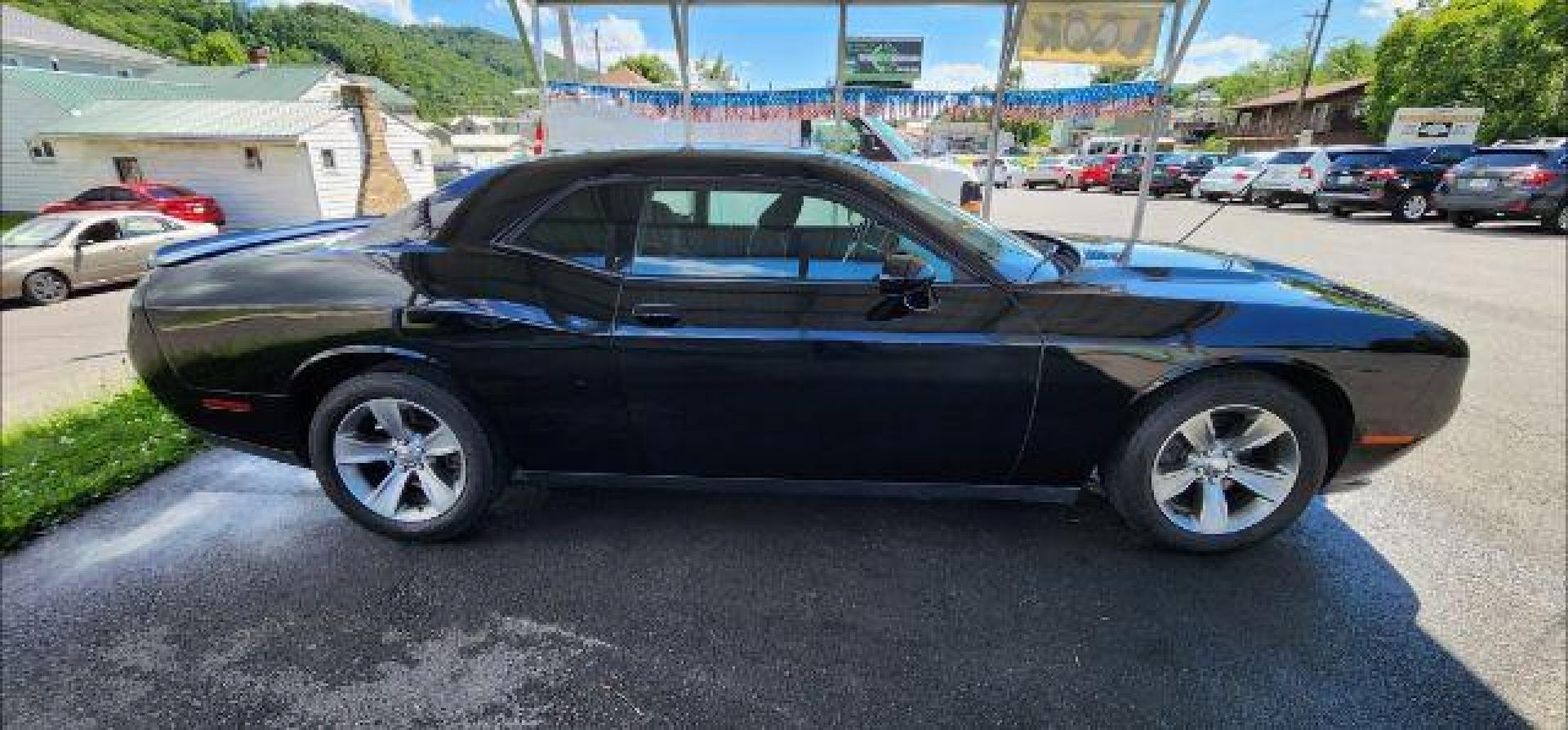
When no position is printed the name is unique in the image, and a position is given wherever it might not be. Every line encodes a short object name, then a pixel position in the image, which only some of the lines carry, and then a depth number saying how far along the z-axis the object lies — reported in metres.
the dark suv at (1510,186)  12.12
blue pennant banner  7.91
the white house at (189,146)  21.94
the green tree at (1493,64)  27.66
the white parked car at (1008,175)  32.81
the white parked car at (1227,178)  20.38
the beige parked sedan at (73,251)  11.80
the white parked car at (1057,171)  31.31
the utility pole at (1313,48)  38.31
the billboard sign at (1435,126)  27.67
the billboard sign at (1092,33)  4.91
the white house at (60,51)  34.34
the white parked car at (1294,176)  17.69
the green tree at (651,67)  74.02
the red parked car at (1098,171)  29.67
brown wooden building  45.00
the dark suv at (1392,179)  14.84
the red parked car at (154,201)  18.27
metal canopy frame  4.83
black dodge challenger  2.54
